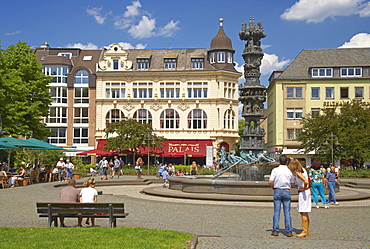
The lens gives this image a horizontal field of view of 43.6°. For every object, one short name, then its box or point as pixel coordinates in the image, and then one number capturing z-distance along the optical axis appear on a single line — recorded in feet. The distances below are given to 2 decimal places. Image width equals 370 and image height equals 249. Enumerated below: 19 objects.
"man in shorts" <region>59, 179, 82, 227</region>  36.19
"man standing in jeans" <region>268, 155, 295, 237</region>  32.58
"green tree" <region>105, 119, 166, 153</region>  164.86
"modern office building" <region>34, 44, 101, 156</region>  203.51
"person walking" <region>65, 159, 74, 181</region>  102.89
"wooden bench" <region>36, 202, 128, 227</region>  33.91
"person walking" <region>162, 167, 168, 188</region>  84.95
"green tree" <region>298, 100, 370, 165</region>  142.41
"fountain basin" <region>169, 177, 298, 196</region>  62.54
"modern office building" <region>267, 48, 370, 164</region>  199.21
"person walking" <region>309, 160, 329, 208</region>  51.96
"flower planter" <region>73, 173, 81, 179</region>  117.70
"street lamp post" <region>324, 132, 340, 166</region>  139.57
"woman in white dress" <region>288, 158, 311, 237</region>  32.71
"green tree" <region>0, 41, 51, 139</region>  118.73
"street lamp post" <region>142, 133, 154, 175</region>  164.47
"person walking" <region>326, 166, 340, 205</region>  57.11
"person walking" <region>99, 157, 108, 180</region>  114.83
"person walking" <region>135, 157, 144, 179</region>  114.83
